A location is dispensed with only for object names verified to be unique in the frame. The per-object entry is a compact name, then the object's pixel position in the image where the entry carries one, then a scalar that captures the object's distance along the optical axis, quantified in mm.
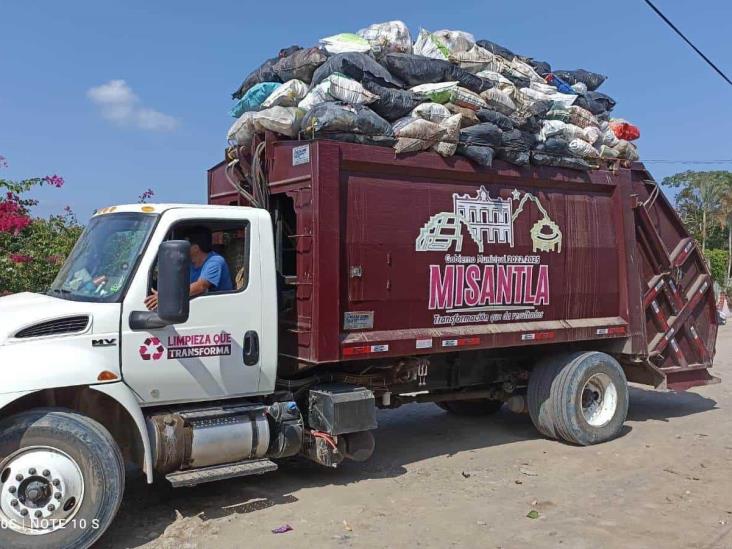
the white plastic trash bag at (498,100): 6977
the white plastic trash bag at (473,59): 7258
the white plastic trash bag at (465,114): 6712
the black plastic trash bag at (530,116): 7156
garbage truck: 4684
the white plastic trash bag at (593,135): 7768
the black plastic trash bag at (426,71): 6648
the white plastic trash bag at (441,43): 7152
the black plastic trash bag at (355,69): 6262
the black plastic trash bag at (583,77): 8523
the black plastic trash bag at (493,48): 8023
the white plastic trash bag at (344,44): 6633
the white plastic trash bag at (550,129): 7355
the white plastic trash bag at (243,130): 6402
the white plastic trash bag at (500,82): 7193
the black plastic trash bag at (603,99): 8359
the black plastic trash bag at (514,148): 6902
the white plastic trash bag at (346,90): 6137
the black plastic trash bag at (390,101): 6312
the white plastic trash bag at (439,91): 6633
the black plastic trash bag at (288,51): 7038
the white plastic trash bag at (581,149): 7527
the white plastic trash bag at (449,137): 6457
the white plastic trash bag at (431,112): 6465
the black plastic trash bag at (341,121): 5816
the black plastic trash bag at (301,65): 6588
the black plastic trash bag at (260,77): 6918
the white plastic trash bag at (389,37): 6859
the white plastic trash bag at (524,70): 8031
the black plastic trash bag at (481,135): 6660
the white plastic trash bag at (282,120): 6129
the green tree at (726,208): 37859
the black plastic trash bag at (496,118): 6840
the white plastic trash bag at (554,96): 7602
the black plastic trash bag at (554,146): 7285
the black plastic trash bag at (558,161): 7219
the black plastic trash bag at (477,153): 6633
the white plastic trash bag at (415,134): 6234
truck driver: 5453
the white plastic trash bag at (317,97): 6180
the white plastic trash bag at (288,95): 6398
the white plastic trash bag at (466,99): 6684
